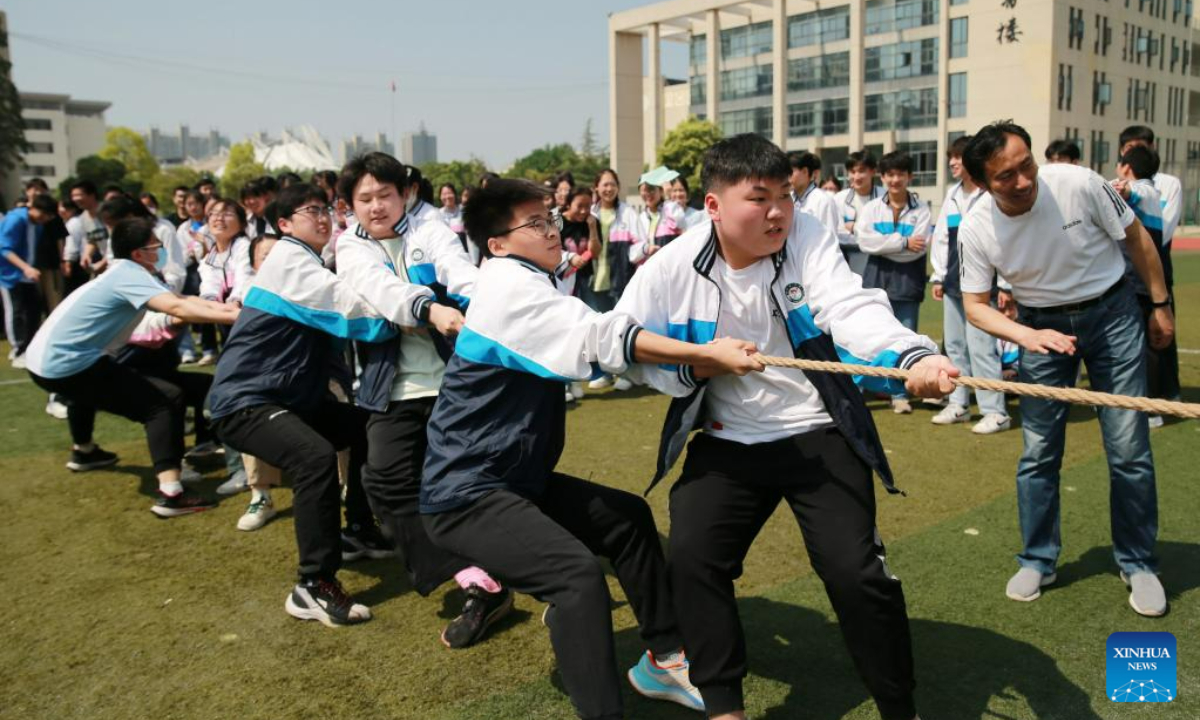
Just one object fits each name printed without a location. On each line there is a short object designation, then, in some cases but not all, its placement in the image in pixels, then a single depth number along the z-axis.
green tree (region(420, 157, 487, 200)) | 81.31
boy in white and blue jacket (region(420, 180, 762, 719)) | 2.93
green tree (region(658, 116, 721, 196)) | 57.03
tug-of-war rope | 2.28
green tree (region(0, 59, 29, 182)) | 52.38
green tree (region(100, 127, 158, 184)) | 89.88
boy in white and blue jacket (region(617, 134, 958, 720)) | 2.89
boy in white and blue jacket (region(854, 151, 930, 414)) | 7.74
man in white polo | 3.86
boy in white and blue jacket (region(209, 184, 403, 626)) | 4.20
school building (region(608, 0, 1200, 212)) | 47.66
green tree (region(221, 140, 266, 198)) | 95.88
